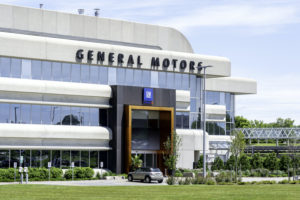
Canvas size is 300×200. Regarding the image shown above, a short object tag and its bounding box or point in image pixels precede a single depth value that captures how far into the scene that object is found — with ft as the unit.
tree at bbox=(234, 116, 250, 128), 565.12
